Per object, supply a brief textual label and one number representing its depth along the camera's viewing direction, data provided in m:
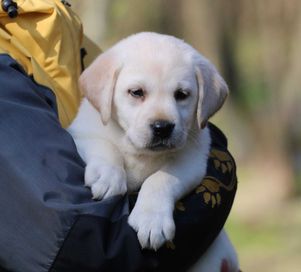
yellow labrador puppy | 5.46
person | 4.63
